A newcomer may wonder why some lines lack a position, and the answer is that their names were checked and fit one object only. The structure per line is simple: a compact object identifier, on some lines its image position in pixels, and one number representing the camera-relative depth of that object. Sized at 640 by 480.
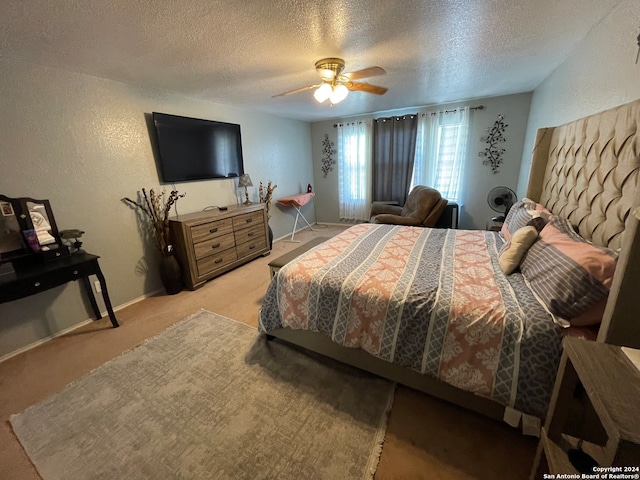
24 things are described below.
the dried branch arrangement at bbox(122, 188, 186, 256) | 2.72
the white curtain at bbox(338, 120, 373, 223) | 4.78
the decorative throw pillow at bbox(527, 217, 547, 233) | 1.73
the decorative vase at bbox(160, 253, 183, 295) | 2.80
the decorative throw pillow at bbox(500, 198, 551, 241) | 1.87
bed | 1.11
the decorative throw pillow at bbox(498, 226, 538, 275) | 1.61
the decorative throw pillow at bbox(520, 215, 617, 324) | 1.08
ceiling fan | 2.06
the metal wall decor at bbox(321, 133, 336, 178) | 5.18
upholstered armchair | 3.46
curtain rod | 3.80
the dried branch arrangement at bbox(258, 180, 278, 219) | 4.03
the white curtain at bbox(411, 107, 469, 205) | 4.02
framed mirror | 1.90
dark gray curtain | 4.35
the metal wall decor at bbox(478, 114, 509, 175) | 3.77
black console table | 1.72
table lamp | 3.78
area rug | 1.21
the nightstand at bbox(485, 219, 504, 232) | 3.04
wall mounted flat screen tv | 2.83
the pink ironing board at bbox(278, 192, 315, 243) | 4.54
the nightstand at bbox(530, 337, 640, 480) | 0.58
